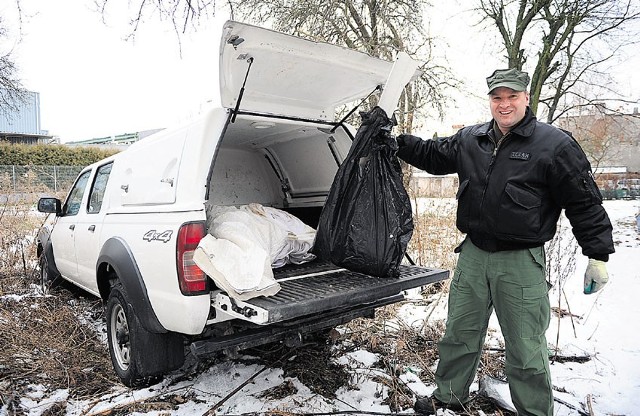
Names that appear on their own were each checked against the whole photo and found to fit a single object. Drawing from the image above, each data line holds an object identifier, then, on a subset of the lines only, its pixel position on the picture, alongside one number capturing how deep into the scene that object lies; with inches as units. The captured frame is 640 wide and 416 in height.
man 96.8
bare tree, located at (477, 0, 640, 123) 454.0
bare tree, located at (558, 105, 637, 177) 526.6
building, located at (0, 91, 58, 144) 1309.1
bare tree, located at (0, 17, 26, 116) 392.7
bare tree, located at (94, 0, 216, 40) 129.3
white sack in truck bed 91.7
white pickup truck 95.5
